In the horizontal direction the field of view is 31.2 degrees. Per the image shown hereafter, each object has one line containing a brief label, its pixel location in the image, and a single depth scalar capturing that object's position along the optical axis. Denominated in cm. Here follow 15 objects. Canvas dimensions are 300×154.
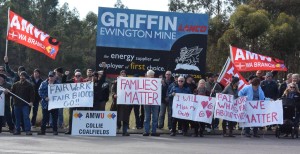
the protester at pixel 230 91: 1633
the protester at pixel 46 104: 1592
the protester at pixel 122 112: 1605
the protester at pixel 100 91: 1619
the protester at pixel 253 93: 1636
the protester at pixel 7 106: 1620
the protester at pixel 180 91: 1612
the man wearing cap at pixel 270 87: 1716
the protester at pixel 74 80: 1609
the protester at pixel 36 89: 1686
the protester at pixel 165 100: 1677
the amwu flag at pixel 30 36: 1816
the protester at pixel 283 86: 1722
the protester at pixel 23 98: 1569
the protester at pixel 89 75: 1622
